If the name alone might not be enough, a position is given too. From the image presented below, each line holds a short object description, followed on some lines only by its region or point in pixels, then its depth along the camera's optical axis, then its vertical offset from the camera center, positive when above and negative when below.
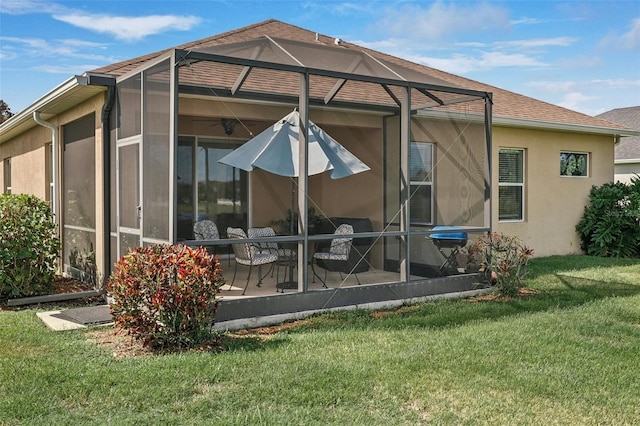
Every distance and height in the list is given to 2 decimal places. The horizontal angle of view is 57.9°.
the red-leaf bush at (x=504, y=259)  8.29 -0.87
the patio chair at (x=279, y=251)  7.14 -0.66
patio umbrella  7.20 +0.60
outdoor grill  8.40 -0.66
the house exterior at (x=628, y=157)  18.22 +1.29
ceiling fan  8.67 +1.15
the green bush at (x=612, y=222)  12.87 -0.54
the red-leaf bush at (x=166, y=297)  5.37 -0.91
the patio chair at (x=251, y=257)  7.27 -0.73
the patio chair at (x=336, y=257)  7.54 -0.77
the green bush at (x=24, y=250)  7.82 -0.69
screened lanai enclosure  6.61 +0.35
